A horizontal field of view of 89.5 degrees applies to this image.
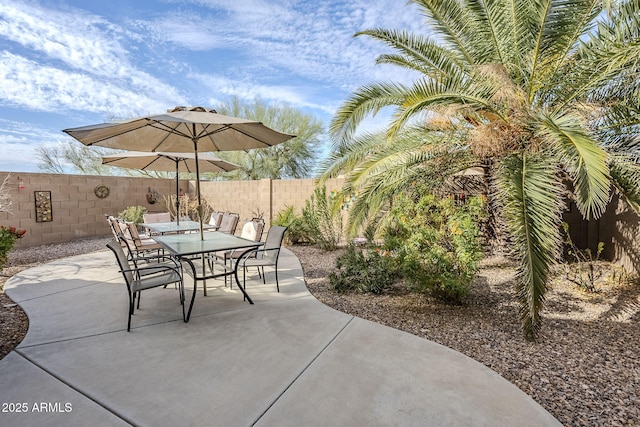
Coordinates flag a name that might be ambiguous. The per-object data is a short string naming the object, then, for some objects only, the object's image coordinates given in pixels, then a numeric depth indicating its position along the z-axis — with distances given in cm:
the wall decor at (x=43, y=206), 864
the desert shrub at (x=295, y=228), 870
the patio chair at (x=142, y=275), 348
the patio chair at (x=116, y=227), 560
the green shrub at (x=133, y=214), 962
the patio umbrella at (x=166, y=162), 663
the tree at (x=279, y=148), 1661
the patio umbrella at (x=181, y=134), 369
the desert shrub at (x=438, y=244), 389
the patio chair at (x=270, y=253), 481
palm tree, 330
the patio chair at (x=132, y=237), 531
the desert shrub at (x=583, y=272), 477
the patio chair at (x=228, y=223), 676
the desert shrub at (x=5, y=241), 516
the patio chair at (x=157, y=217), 792
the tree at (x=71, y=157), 1802
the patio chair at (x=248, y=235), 518
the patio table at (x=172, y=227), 603
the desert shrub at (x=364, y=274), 483
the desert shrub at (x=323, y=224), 812
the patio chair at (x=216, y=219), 764
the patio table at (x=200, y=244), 389
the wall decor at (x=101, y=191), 1002
